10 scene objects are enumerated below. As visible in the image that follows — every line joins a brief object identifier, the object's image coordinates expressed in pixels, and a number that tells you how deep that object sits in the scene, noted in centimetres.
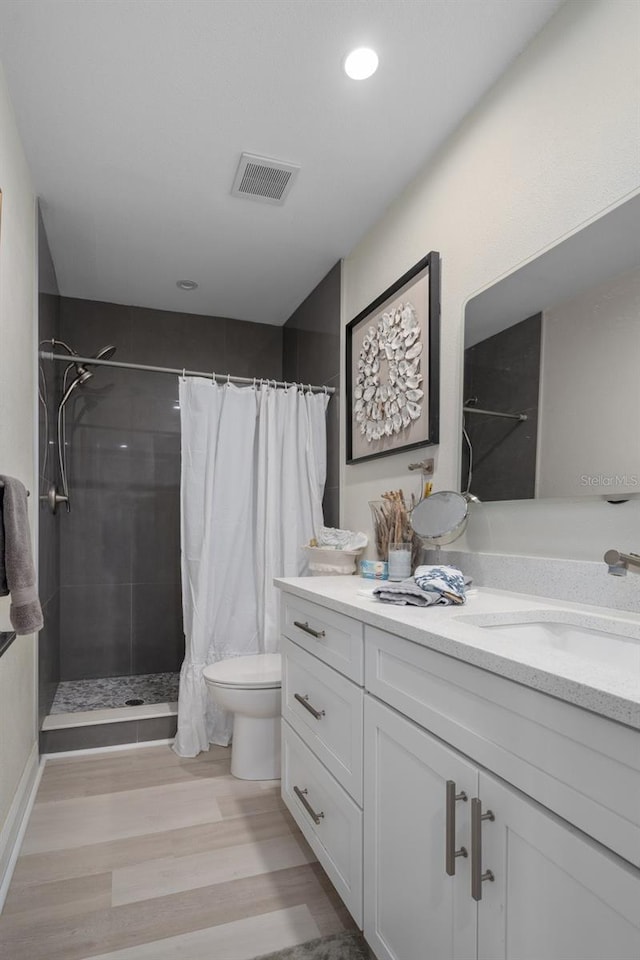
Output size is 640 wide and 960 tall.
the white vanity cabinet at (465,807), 73
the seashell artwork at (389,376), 224
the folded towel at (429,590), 148
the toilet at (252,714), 232
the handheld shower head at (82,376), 326
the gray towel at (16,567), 143
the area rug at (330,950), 142
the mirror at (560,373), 135
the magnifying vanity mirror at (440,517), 188
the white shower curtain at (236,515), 274
